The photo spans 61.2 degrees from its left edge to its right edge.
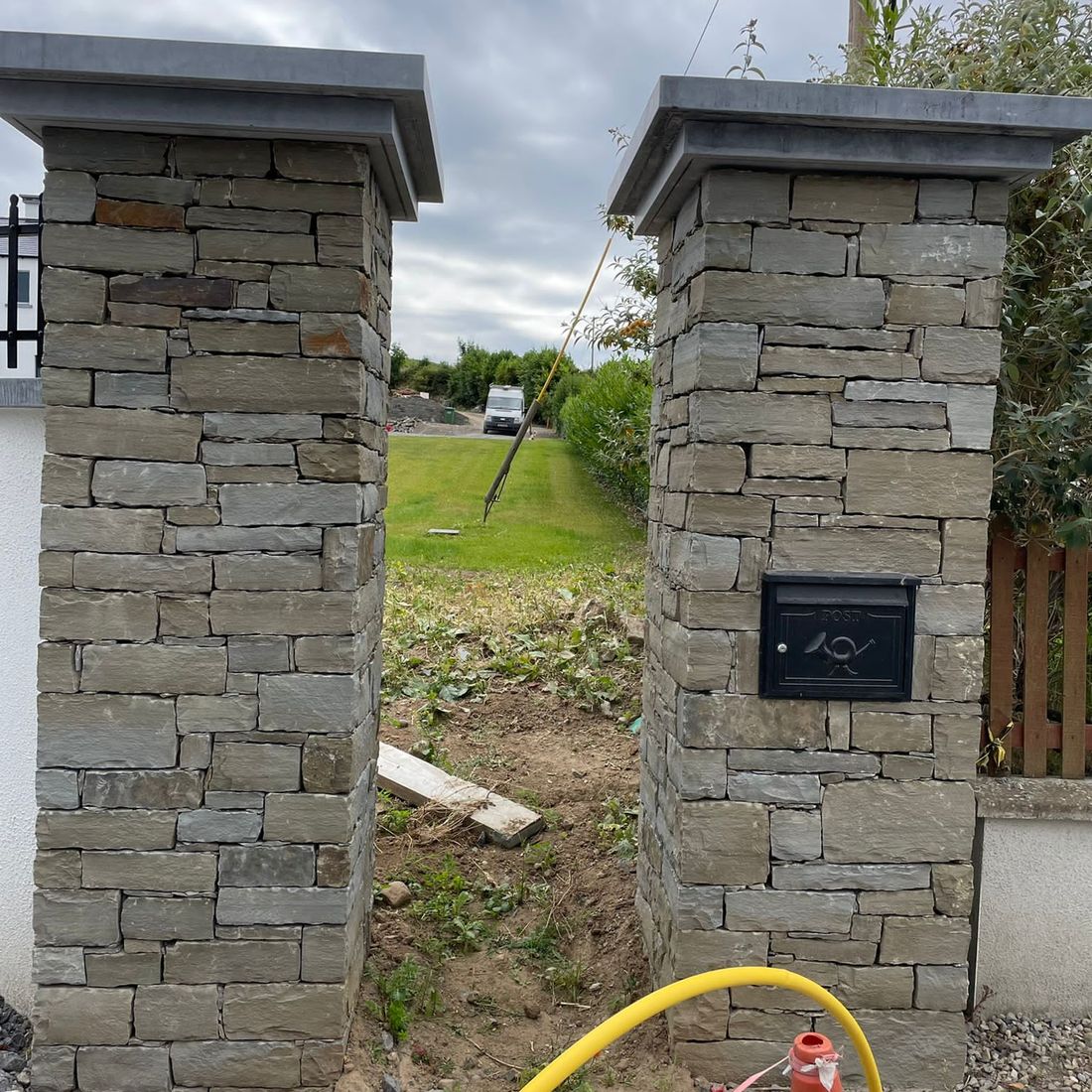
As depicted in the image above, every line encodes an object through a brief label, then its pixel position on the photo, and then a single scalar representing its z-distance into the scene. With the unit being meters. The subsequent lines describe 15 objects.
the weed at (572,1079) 2.80
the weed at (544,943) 3.47
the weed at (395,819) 4.24
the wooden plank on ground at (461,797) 4.23
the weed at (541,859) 4.03
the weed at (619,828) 4.04
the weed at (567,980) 3.25
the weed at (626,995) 3.15
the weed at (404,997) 3.02
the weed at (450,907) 3.53
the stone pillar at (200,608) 2.62
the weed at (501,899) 3.73
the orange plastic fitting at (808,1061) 1.56
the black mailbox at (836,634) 2.71
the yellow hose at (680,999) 1.49
